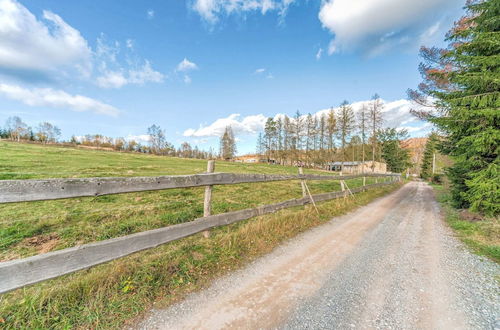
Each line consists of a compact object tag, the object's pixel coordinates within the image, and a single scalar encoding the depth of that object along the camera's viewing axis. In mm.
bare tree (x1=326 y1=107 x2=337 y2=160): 35641
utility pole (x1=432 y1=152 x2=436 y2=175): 36425
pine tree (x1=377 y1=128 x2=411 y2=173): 43138
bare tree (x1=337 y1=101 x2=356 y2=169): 32662
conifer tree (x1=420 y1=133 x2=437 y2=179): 39806
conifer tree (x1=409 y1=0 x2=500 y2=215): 5375
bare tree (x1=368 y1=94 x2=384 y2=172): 27172
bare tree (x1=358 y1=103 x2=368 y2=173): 28972
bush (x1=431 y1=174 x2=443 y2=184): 27795
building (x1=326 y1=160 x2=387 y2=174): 42297
